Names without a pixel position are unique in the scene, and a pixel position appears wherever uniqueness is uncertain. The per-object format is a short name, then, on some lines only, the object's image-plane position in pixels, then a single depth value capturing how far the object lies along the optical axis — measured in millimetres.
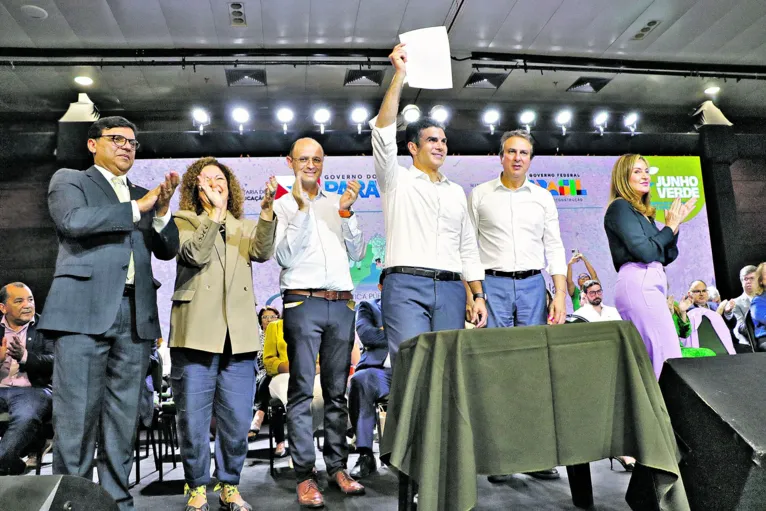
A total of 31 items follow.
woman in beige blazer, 2434
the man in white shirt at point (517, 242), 2895
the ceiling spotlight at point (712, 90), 7938
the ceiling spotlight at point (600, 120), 7784
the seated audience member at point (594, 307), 4789
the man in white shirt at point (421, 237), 2574
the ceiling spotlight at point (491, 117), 7930
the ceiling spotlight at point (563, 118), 7953
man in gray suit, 2189
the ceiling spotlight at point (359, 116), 7402
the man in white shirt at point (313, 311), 2635
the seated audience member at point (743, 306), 5637
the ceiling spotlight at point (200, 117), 7031
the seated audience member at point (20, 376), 3227
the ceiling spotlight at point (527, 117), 7930
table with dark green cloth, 1605
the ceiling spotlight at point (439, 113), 7492
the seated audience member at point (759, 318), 4903
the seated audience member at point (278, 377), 4043
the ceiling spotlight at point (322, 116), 7379
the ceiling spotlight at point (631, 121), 7875
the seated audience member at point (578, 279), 6570
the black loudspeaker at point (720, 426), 1552
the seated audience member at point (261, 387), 4676
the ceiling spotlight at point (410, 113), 7176
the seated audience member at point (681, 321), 4414
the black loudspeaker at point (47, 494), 1320
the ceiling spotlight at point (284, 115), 7281
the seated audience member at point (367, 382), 3389
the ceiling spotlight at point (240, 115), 7187
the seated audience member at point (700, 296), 7203
